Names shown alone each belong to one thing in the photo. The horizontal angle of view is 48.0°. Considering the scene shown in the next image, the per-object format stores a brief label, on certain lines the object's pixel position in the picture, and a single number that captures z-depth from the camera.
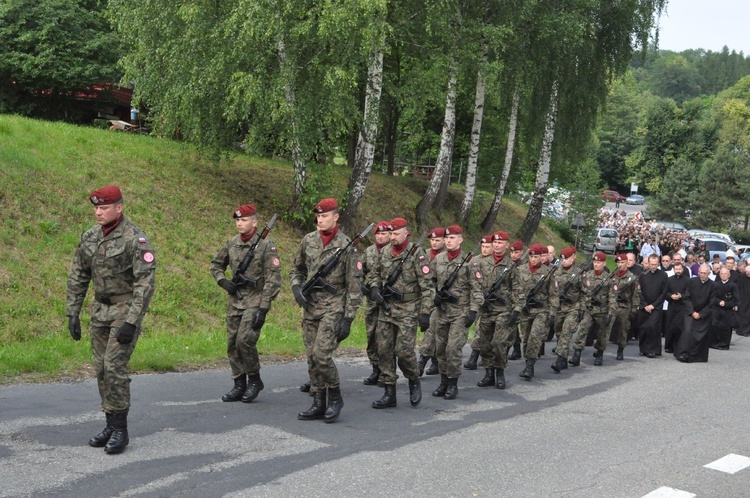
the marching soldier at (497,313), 11.54
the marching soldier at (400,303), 9.62
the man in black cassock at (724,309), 18.94
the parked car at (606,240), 44.47
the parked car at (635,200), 98.88
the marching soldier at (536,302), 12.82
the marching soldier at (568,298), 14.22
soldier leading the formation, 7.00
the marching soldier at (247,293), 8.99
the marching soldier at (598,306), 14.92
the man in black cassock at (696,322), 16.22
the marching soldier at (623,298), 15.98
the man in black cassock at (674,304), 17.34
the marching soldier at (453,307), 10.45
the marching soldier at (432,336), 11.12
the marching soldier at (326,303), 8.53
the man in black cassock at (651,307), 16.83
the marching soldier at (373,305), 10.06
